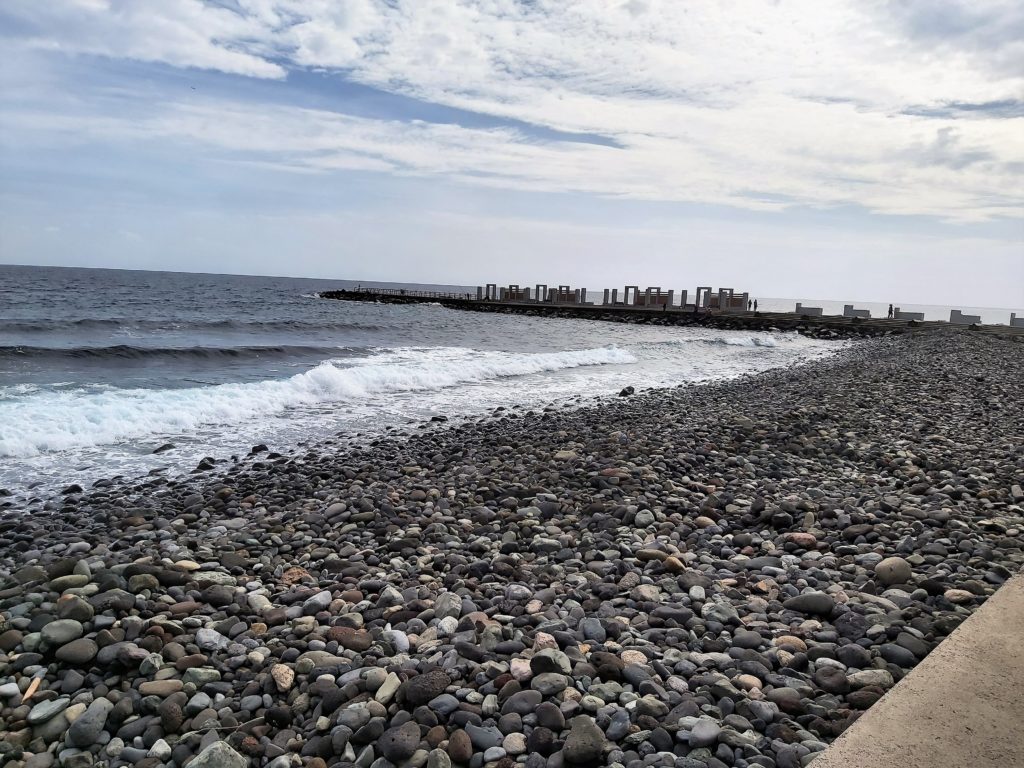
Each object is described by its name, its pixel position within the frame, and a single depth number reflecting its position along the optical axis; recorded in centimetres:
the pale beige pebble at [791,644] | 297
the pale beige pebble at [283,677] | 286
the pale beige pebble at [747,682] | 268
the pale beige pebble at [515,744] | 237
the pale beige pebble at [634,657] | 288
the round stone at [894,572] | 361
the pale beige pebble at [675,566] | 395
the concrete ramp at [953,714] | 205
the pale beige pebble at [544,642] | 302
